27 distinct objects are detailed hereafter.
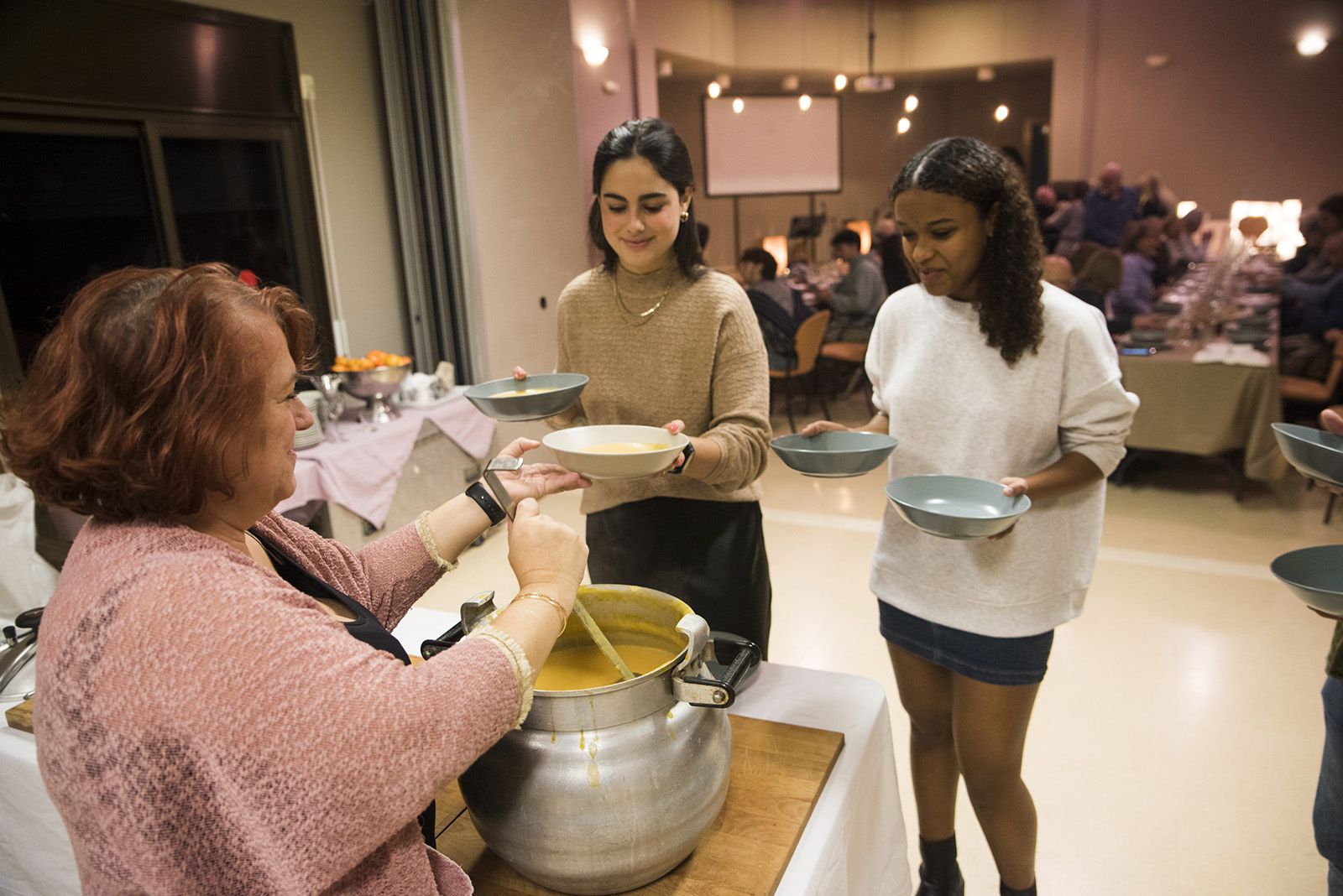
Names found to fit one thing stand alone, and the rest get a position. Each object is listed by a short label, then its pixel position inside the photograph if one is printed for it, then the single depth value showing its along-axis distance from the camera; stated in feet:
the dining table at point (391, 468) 10.11
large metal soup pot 2.56
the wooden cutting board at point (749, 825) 2.92
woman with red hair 2.02
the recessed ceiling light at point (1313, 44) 23.12
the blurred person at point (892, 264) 18.88
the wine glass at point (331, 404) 10.84
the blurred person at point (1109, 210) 20.59
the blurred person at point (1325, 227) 15.80
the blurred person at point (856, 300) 18.79
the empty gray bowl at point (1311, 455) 3.19
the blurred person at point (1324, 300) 13.98
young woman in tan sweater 4.70
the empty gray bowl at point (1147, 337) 13.47
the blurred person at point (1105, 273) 14.81
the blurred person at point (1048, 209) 22.57
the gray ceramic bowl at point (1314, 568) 3.34
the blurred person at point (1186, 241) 21.49
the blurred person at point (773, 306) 16.46
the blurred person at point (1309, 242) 16.63
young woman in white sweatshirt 4.30
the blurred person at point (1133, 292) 15.23
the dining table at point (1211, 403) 12.51
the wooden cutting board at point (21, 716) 4.20
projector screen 22.77
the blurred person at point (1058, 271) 11.92
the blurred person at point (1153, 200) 22.27
